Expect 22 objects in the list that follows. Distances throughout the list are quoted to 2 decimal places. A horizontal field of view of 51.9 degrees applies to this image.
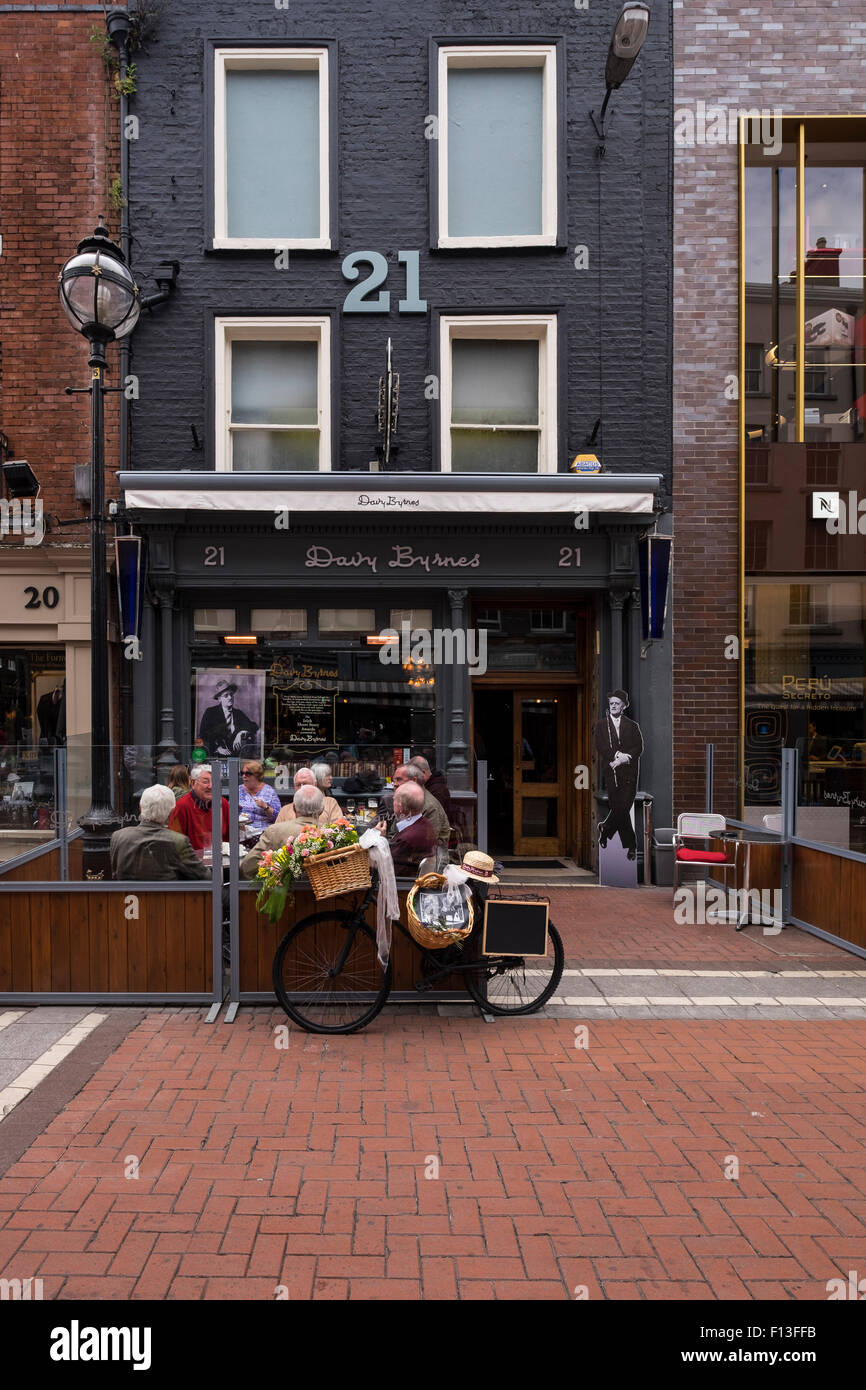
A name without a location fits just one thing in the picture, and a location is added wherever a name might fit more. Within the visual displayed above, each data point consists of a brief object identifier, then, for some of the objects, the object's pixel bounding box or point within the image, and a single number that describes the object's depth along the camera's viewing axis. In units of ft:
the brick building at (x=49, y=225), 36.88
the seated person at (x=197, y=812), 22.71
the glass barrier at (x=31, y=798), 22.71
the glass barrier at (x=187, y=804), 20.70
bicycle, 19.17
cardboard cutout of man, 35.70
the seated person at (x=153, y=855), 20.63
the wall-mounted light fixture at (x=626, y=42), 32.01
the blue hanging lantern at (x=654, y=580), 35.06
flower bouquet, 18.83
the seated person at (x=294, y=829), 20.54
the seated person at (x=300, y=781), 22.91
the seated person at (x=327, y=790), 22.66
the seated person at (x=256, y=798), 25.85
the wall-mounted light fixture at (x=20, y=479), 35.63
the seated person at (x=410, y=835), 20.34
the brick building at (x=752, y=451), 37.47
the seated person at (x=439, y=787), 24.85
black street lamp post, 22.34
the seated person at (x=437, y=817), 21.91
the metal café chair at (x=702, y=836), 29.78
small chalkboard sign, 19.21
